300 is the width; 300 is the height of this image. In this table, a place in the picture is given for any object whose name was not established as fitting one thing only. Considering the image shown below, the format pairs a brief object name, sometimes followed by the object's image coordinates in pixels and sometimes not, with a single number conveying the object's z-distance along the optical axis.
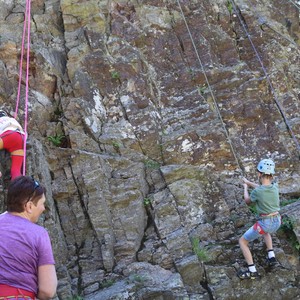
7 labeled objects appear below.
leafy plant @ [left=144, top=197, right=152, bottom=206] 7.48
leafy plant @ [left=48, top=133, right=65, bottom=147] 8.12
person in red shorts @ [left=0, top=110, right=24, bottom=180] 6.06
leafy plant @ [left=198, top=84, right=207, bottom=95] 9.32
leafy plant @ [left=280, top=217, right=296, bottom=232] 7.23
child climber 6.38
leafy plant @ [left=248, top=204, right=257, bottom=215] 7.69
